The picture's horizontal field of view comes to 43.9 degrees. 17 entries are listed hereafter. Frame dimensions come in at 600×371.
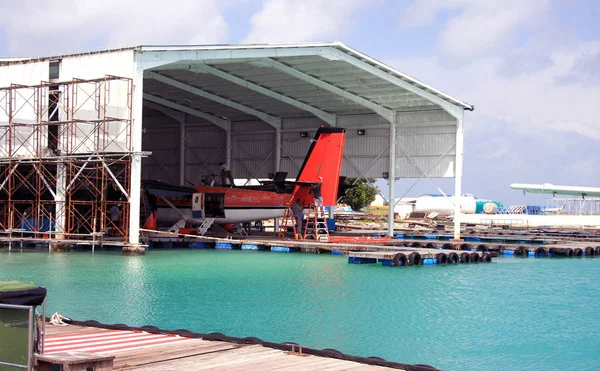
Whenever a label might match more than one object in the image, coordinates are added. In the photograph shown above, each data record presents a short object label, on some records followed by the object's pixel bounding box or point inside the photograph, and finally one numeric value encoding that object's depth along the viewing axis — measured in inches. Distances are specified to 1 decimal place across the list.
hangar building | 1083.3
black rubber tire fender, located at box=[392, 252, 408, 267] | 1015.0
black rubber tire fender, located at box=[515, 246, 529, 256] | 1298.0
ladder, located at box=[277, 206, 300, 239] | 1337.1
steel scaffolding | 1079.0
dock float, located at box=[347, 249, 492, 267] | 1024.9
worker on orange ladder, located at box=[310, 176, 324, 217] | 1310.3
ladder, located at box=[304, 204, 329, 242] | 1311.5
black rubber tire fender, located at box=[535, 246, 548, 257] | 1290.6
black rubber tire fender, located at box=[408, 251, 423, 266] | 1033.4
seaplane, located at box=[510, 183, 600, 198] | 2652.6
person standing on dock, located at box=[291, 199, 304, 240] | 1330.0
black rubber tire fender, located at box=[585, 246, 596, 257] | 1322.6
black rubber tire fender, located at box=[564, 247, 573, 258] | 1279.5
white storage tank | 3350.9
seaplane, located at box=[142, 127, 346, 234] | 1312.7
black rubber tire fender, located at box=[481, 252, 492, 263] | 1143.9
